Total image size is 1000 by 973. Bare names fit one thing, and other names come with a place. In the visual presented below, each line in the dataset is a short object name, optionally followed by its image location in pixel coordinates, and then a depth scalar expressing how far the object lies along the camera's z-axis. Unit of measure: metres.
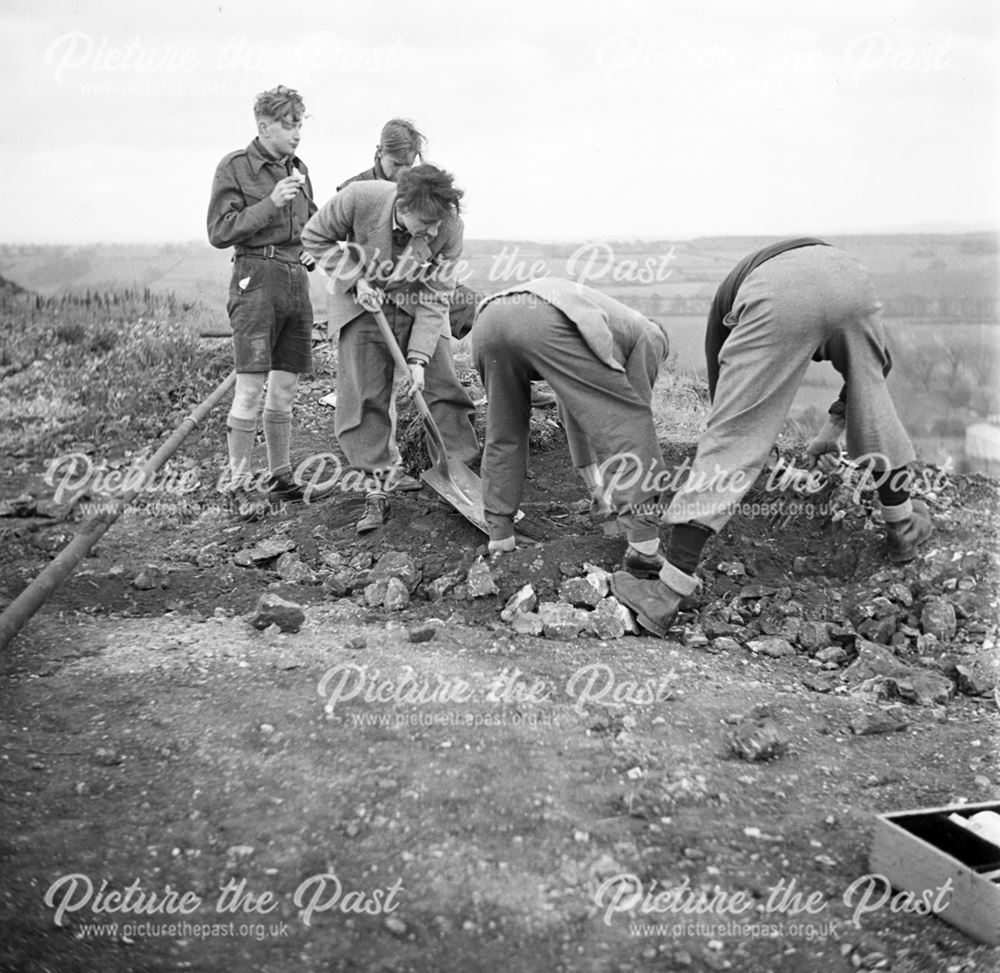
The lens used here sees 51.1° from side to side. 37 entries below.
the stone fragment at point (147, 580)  4.14
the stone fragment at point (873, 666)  3.33
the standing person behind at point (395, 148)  4.76
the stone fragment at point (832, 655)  3.51
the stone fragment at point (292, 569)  4.23
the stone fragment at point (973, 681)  3.25
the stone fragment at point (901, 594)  3.72
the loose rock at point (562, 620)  3.60
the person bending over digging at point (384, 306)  4.32
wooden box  2.07
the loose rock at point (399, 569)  4.05
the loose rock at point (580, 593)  3.71
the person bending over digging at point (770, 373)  3.38
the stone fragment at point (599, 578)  3.74
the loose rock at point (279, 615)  3.63
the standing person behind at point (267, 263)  4.53
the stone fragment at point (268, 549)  4.45
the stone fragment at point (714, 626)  3.68
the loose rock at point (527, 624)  3.63
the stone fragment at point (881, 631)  3.61
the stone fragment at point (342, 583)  4.06
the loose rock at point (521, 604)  3.73
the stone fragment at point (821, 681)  3.30
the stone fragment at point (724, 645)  3.57
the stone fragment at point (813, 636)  3.59
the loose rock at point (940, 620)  3.55
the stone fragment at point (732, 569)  4.03
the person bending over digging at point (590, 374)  3.64
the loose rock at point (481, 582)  3.87
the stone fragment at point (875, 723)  3.00
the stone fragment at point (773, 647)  3.55
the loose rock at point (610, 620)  3.59
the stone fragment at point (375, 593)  3.93
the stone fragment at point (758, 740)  2.81
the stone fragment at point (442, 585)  3.98
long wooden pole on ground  3.35
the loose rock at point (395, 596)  3.90
